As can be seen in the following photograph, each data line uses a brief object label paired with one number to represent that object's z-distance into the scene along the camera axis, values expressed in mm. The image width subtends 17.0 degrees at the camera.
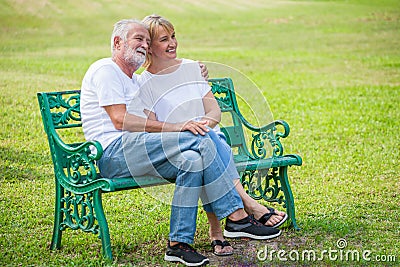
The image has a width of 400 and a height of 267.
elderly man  7926
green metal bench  7976
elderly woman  8737
